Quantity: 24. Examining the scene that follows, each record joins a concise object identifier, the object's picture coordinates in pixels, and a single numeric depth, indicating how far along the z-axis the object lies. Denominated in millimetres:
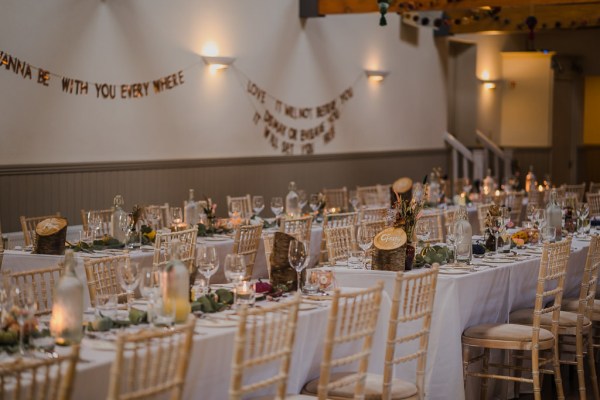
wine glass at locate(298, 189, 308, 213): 9641
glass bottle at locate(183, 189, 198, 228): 8086
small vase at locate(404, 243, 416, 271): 5789
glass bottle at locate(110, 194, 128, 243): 6958
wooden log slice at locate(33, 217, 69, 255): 6410
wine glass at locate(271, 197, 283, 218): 8766
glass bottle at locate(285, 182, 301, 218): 9484
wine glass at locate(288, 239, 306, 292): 4934
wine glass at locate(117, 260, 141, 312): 4289
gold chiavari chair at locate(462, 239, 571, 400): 5555
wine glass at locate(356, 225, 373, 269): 5855
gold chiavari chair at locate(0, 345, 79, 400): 2936
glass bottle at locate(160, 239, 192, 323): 4105
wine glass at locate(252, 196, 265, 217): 8906
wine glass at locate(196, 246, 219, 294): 4715
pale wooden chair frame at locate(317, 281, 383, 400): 3979
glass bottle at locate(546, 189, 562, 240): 7484
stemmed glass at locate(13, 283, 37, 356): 3711
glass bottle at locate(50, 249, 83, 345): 3789
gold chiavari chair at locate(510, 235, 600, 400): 6000
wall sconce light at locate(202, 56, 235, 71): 11148
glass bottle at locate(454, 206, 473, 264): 6066
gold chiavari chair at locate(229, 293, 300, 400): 3623
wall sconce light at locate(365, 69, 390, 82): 14406
